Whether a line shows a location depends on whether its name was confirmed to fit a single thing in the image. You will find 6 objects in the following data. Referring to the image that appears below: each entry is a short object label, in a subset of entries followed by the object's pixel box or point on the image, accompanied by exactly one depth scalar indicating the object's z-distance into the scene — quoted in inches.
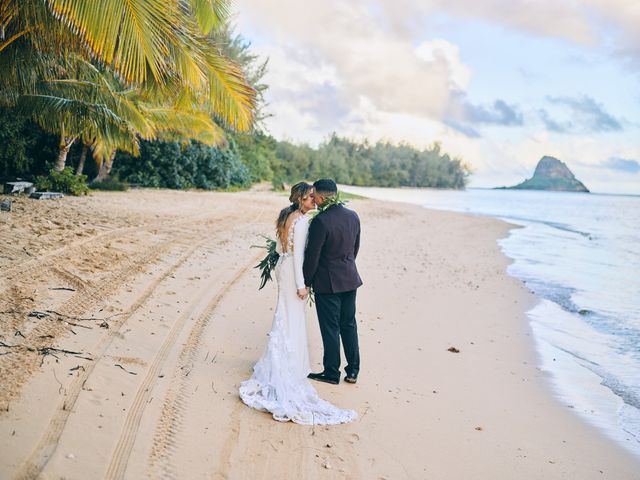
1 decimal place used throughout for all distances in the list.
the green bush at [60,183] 691.4
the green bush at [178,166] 1032.2
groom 206.1
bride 184.2
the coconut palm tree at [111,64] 261.7
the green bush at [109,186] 868.0
